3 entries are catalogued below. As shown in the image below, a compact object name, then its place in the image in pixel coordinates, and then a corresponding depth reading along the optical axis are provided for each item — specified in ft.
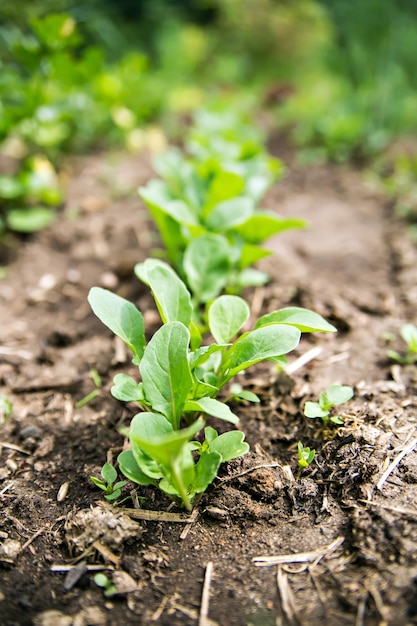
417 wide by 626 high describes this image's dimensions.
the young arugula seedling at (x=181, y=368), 1.32
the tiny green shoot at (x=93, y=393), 1.55
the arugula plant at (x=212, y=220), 1.61
